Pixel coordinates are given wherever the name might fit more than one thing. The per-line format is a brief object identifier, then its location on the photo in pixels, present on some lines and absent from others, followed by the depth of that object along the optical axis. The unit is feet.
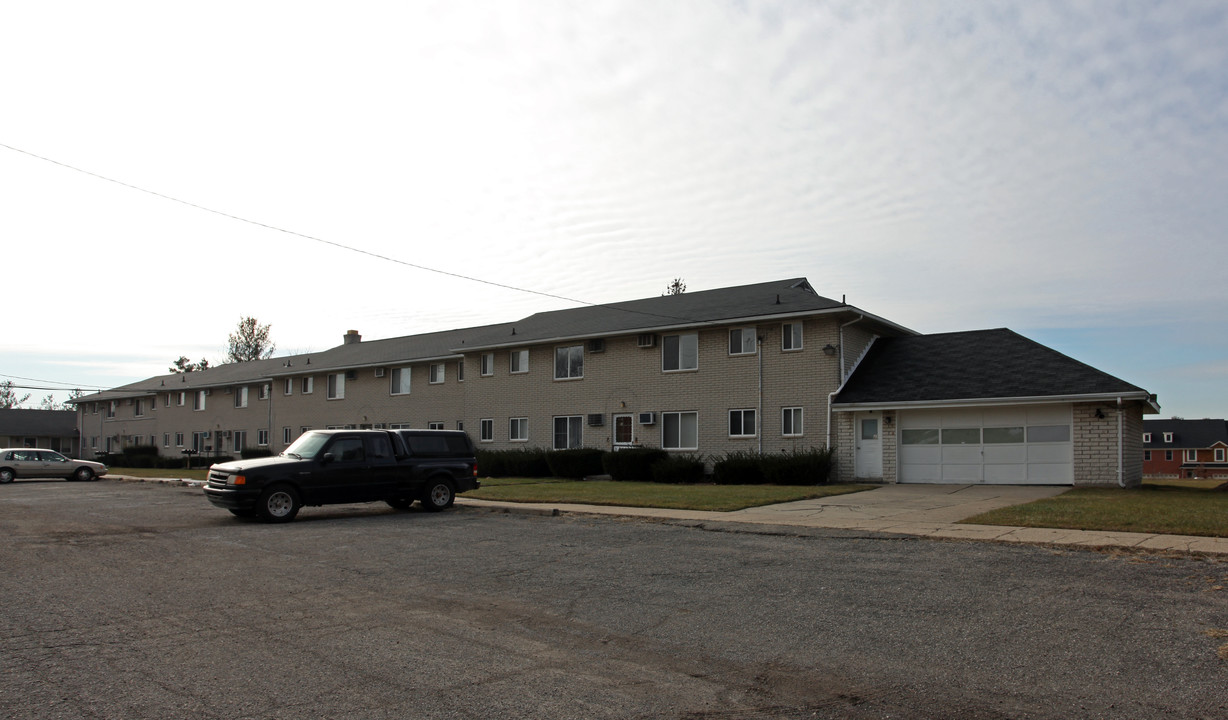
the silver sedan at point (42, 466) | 116.37
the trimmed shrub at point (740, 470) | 81.56
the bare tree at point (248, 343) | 284.20
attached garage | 70.18
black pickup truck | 51.65
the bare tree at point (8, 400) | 359.66
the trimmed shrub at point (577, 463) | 94.63
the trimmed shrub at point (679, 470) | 86.58
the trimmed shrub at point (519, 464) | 101.91
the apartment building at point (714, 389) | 74.49
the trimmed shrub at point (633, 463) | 90.12
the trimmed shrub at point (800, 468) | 77.51
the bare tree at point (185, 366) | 319.27
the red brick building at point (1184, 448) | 283.38
